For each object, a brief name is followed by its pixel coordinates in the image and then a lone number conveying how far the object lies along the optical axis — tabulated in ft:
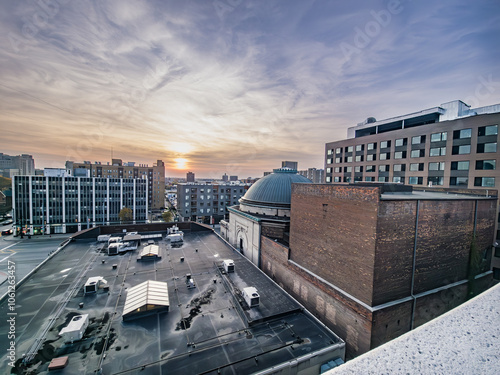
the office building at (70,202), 191.93
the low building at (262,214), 103.35
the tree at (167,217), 221.21
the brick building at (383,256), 50.12
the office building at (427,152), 94.27
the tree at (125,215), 213.46
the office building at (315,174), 492.13
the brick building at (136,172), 295.69
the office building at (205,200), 238.89
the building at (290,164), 211.06
